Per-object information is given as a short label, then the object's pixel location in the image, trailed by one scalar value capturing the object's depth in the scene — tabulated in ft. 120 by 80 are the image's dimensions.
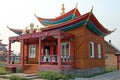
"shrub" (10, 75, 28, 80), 43.92
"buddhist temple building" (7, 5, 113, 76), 57.36
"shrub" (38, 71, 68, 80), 45.69
